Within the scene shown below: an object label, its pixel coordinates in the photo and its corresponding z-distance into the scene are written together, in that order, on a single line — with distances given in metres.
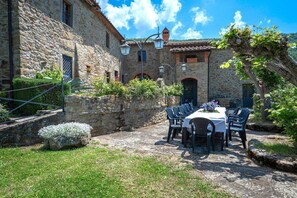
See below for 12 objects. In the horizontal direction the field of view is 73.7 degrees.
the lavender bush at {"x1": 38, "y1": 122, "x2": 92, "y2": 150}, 4.80
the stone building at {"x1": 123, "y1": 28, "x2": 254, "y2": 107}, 16.68
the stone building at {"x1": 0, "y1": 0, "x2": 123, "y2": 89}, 6.65
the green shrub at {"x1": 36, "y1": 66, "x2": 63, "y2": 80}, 7.31
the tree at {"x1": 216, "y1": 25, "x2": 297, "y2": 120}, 4.36
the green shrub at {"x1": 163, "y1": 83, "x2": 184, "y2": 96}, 11.21
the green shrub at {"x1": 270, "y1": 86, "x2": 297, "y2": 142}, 4.30
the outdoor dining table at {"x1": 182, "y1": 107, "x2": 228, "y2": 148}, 5.14
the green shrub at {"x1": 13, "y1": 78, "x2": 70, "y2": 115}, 6.08
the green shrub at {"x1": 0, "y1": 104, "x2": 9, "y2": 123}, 4.94
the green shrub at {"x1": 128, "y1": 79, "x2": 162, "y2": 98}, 8.28
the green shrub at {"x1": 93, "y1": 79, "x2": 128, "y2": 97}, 7.14
